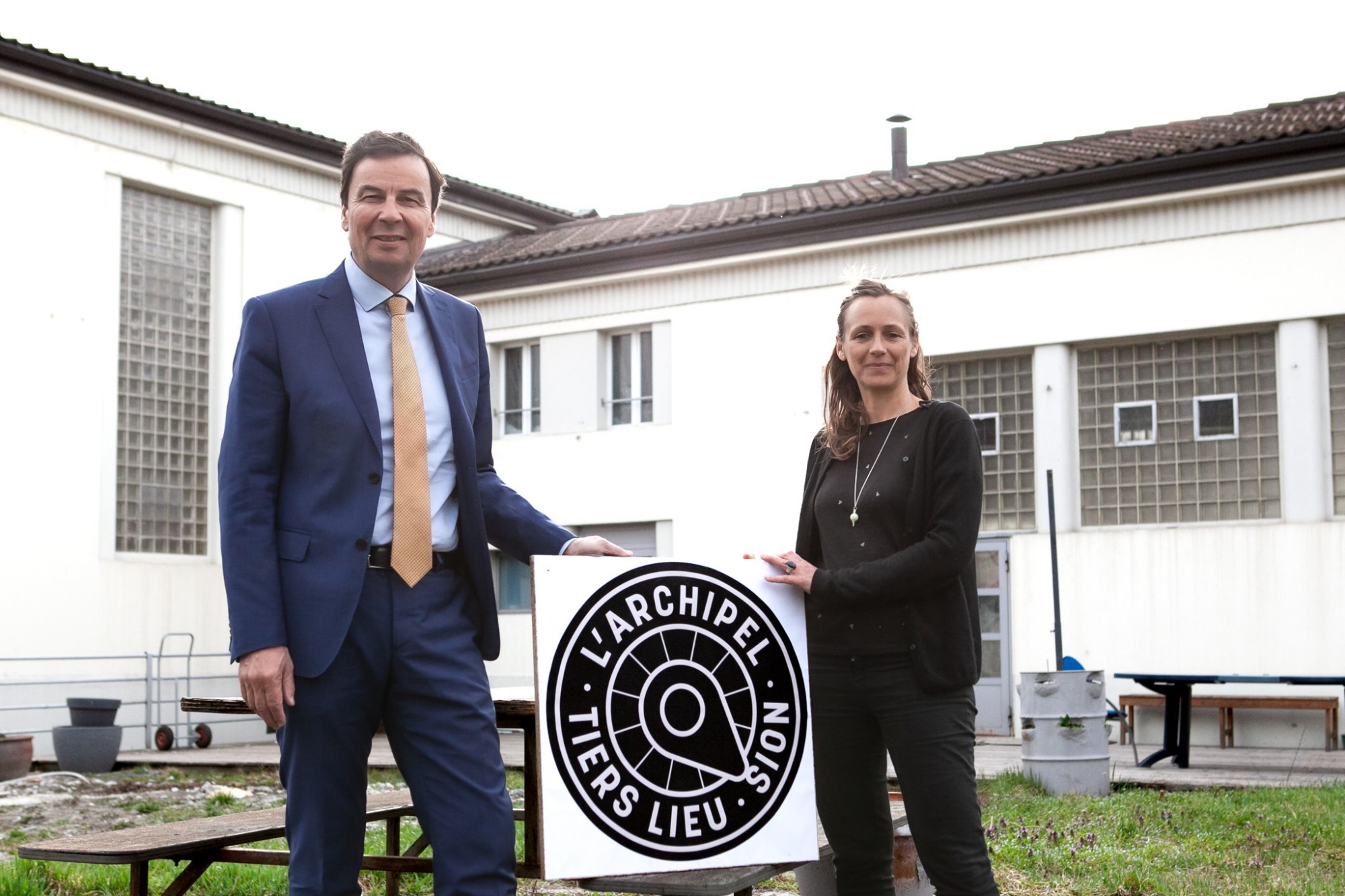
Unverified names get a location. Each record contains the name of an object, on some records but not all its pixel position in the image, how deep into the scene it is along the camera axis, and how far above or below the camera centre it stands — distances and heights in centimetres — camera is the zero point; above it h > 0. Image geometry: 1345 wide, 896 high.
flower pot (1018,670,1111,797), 1074 -147
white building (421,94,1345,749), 1527 +189
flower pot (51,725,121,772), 1608 -226
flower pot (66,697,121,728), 1641 -191
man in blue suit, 330 -5
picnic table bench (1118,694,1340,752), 1484 -178
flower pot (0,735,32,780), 1487 -219
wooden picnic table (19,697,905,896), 438 -96
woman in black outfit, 381 -20
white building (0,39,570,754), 1789 +285
